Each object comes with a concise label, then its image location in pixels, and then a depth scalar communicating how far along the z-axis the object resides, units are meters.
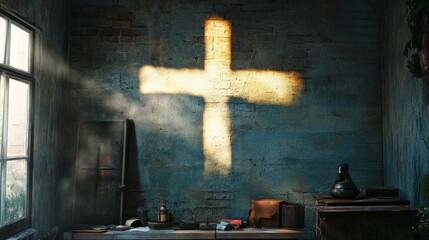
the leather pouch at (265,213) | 5.60
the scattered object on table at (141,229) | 5.43
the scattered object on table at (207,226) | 5.53
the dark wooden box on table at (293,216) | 5.54
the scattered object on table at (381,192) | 5.29
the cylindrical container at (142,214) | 5.79
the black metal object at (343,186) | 5.05
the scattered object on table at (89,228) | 5.39
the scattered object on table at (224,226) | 5.44
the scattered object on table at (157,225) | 5.56
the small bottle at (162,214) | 5.71
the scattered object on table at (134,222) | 5.64
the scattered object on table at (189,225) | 5.54
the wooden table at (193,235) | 5.31
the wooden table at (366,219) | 4.75
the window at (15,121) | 4.36
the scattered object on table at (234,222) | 5.55
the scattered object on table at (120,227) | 5.47
